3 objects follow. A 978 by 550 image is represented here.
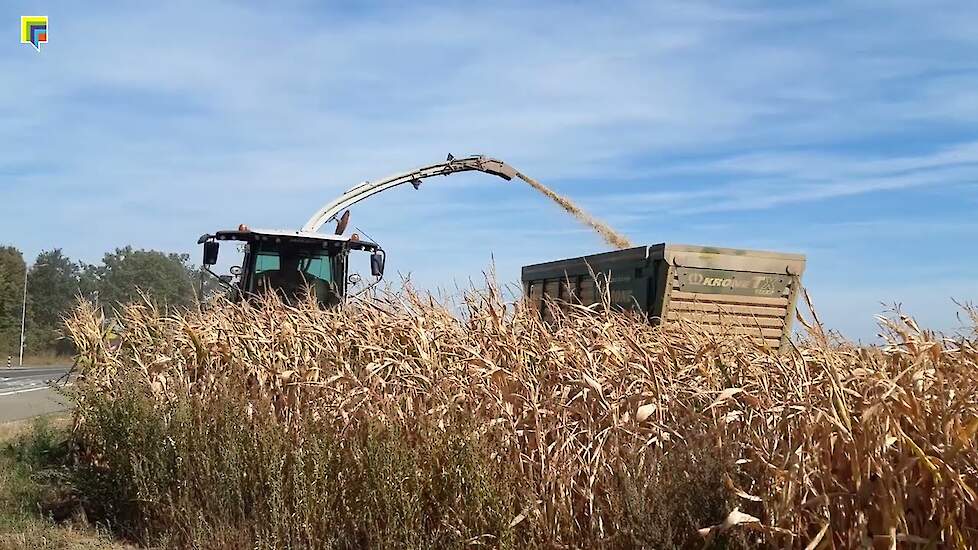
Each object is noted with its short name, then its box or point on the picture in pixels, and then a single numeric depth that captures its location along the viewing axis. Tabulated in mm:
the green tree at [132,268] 64000
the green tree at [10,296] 55938
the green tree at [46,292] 59281
